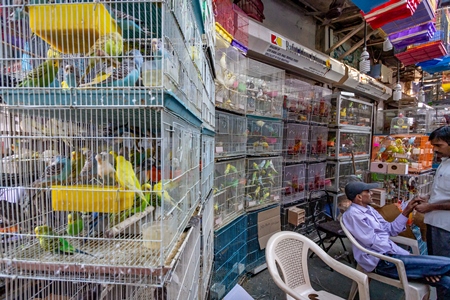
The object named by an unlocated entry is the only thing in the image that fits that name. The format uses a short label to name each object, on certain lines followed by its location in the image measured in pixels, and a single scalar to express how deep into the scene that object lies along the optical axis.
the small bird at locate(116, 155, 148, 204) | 0.74
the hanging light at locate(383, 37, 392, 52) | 3.49
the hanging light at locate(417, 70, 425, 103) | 5.34
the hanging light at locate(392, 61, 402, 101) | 5.04
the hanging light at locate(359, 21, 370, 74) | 3.73
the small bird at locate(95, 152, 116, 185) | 0.76
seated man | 1.54
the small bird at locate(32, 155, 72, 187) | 0.82
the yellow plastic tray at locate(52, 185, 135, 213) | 0.77
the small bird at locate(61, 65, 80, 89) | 0.76
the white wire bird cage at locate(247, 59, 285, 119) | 2.65
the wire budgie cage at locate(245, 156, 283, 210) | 2.67
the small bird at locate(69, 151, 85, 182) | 0.84
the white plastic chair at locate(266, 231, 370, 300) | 1.35
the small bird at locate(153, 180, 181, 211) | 0.70
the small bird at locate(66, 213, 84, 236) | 0.81
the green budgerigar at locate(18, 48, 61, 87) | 0.77
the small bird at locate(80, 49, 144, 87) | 0.72
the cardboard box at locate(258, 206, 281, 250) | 2.67
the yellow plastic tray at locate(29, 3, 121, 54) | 0.73
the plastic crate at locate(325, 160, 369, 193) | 3.86
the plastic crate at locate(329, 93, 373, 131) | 3.82
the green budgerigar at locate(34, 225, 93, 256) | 0.78
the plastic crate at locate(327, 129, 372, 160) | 3.87
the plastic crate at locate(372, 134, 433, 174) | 2.92
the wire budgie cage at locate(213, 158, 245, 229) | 2.20
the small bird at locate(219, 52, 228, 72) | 2.15
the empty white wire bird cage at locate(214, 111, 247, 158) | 2.23
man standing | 1.91
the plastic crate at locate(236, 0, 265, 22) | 2.79
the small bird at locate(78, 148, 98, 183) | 0.83
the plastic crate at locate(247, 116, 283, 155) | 2.69
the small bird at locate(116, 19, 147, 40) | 0.80
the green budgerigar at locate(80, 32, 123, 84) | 0.74
